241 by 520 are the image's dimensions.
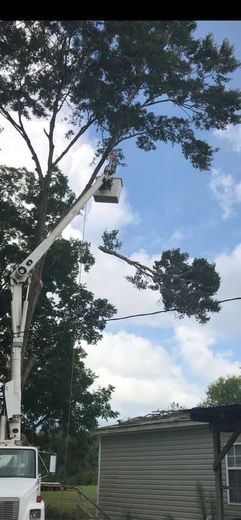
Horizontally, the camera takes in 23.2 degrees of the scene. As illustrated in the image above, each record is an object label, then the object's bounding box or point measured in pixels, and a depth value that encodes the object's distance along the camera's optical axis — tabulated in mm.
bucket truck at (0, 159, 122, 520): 8344
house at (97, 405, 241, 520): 15262
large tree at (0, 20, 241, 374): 17516
